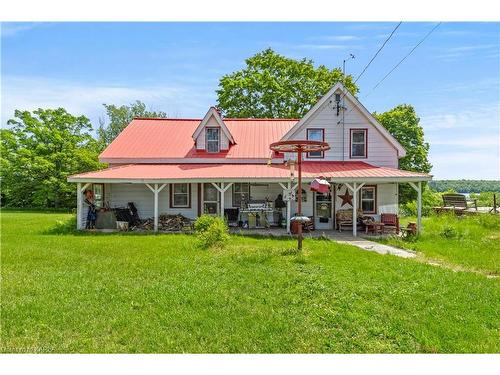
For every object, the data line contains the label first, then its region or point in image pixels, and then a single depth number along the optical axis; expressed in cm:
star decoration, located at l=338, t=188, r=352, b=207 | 1772
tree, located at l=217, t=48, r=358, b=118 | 3356
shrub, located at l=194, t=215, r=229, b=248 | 1213
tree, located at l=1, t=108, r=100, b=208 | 3262
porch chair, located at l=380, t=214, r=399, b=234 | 1625
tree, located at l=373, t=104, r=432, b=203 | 3278
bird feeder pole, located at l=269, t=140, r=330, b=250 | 1062
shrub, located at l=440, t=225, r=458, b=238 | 1464
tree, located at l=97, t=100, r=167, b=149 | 5575
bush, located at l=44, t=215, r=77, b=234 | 1571
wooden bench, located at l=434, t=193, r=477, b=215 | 2417
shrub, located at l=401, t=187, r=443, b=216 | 2839
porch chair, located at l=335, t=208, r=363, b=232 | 1677
